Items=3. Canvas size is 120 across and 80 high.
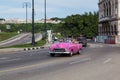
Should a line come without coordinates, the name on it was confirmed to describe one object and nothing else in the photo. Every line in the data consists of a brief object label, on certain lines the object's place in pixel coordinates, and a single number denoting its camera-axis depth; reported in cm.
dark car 5482
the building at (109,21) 9050
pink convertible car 2745
